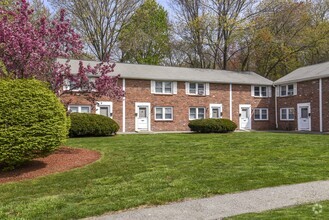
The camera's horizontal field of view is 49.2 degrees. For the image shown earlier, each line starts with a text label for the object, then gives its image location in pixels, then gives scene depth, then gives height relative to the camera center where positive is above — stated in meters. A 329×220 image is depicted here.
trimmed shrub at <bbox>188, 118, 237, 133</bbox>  25.16 -0.32
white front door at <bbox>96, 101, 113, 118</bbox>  26.83 +0.83
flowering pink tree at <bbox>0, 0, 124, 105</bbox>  11.11 +2.15
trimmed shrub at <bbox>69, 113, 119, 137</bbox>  20.73 -0.30
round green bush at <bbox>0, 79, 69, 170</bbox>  9.57 -0.07
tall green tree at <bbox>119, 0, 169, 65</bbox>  40.38 +9.73
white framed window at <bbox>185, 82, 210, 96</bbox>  30.36 +2.76
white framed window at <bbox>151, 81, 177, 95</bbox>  28.95 +2.71
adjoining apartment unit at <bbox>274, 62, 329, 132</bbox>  28.20 +1.84
